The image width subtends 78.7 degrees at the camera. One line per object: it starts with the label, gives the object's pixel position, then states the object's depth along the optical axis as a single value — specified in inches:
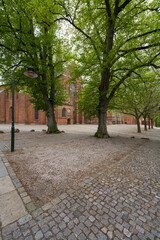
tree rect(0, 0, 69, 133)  283.9
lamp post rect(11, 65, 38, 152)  187.5
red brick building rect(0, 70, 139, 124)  1293.1
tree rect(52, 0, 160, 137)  248.2
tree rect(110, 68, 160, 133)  346.9
